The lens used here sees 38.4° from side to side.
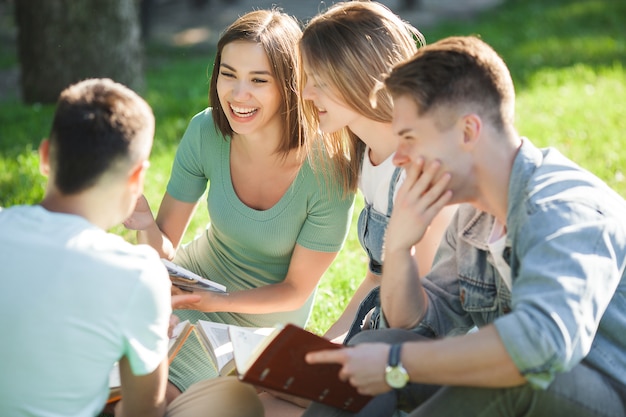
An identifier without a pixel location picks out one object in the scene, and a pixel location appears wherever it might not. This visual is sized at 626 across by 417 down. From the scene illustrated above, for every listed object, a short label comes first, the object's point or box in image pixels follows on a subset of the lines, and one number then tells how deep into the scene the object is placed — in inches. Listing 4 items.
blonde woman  129.5
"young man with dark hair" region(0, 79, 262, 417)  89.5
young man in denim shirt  91.0
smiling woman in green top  143.0
